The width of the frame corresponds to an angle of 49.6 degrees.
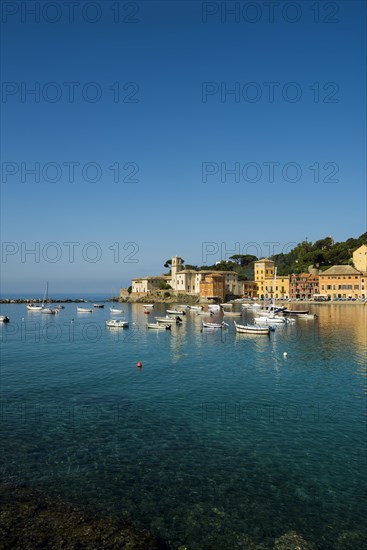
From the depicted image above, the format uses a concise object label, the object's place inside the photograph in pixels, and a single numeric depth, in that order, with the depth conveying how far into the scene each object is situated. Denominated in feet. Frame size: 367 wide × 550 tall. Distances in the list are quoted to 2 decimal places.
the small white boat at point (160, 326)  233.76
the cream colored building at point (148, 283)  593.42
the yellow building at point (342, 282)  462.19
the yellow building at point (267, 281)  519.60
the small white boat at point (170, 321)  262.47
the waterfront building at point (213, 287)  508.94
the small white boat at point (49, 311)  383.82
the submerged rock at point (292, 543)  40.93
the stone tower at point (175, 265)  592.60
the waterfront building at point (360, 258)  482.69
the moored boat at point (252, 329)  204.95
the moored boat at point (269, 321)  250.16
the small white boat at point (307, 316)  281.33
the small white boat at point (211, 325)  232.53
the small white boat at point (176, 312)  342.42
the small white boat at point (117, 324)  248.73
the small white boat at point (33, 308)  413.06
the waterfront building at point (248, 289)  547.08
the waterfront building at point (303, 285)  499.51
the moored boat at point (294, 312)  317.42
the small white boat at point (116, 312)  378.12
